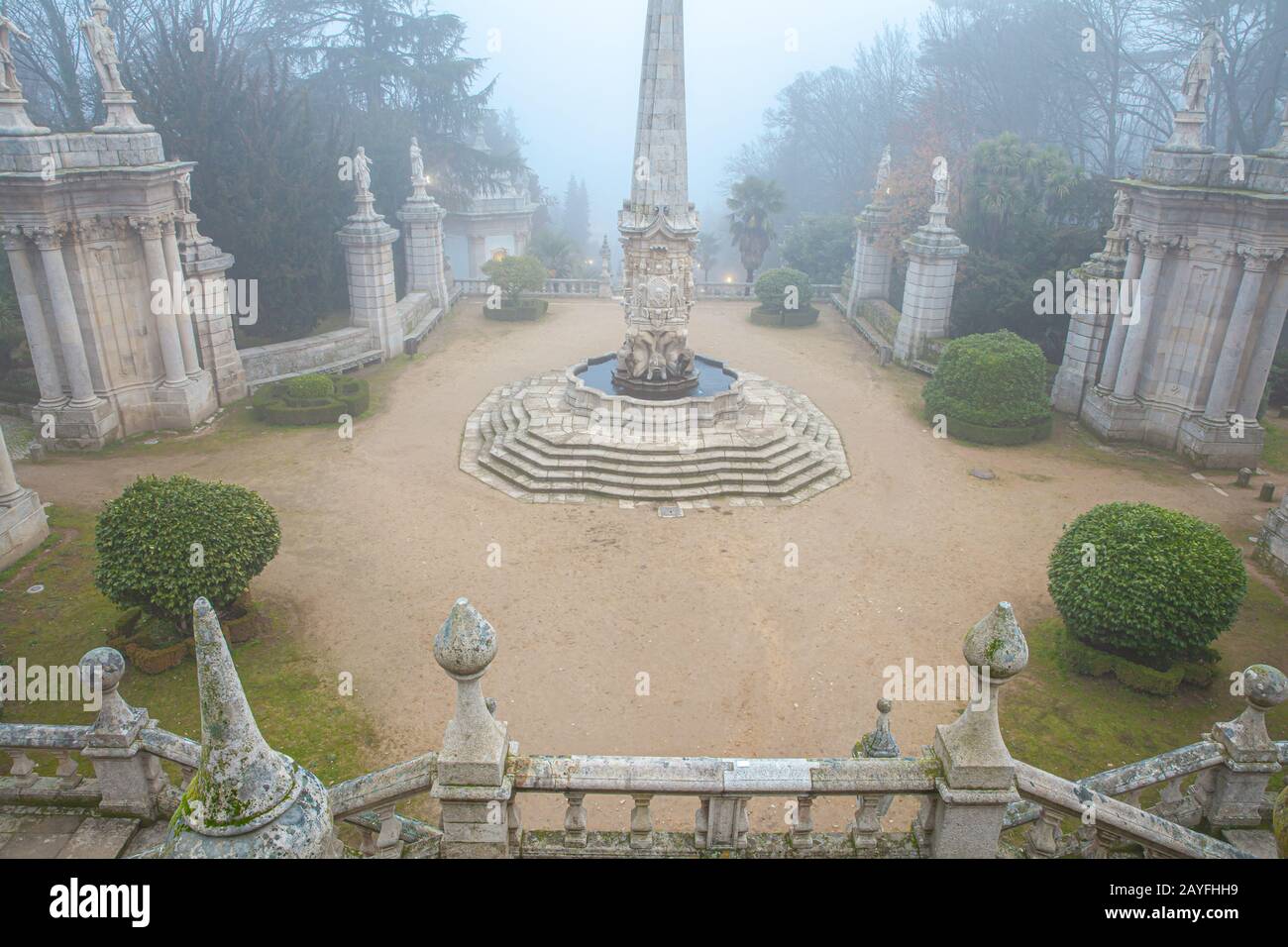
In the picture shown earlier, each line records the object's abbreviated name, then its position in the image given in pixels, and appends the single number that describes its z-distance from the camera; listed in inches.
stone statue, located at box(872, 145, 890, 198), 1504.7
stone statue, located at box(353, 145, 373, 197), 1191.6
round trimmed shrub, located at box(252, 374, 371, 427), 983.0
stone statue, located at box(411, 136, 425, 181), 1402.6
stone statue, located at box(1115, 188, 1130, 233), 964.6
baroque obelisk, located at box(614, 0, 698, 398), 897.5
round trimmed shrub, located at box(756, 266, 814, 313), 1493.6
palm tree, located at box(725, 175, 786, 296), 1788.9
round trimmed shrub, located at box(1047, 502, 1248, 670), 525.3
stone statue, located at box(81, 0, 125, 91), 838.5
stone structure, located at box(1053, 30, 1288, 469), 839.7
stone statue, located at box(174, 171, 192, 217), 930.7
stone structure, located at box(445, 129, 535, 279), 2073.1
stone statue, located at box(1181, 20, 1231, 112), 840.3
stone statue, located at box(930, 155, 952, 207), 1128.2
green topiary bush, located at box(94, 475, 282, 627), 535.2
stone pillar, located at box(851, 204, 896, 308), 1478.8
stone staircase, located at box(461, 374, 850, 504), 833.5
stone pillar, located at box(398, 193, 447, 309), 1461.6
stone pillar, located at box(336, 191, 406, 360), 1201.4
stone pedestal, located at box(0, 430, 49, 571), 665.6
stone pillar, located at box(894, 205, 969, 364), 1206.9
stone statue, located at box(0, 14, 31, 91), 739.1
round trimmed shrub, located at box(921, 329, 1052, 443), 957.2
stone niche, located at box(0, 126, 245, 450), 811.4
